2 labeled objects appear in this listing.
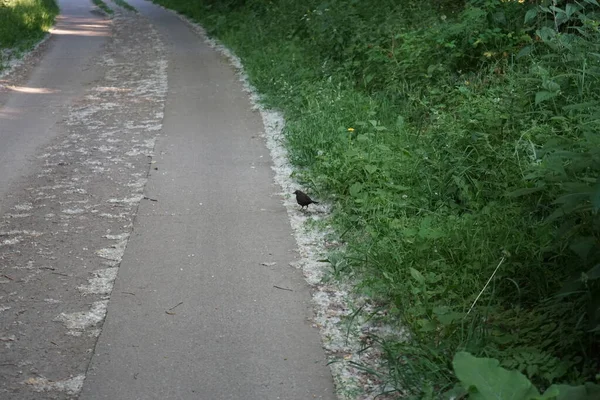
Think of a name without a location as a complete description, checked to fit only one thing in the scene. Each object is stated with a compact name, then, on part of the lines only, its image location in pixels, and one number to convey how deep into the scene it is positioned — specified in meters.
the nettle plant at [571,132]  4.18
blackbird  7.15
